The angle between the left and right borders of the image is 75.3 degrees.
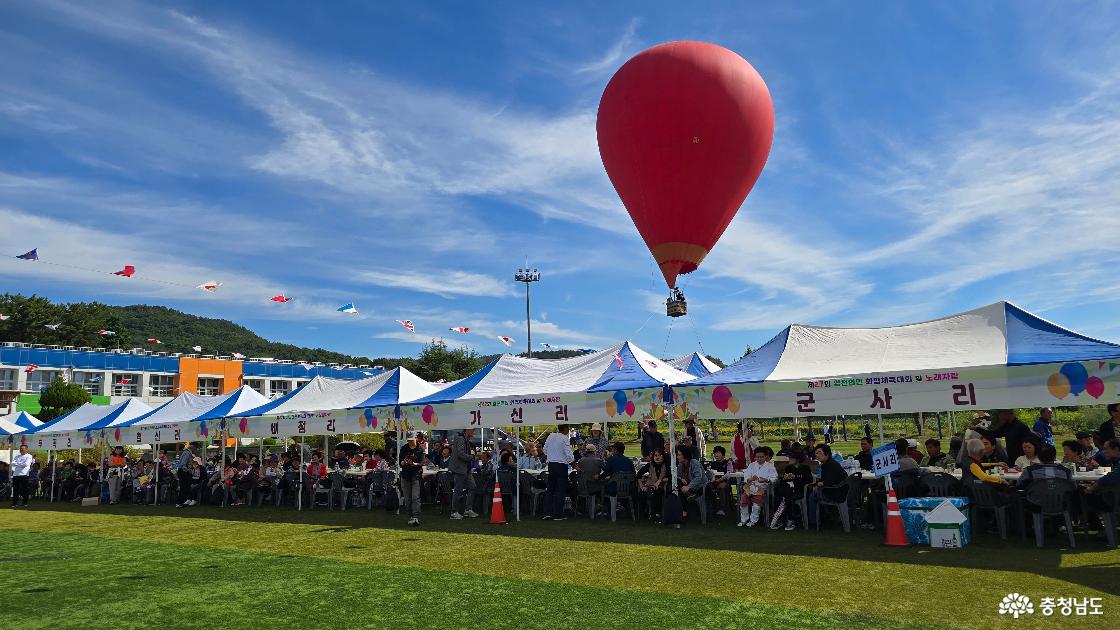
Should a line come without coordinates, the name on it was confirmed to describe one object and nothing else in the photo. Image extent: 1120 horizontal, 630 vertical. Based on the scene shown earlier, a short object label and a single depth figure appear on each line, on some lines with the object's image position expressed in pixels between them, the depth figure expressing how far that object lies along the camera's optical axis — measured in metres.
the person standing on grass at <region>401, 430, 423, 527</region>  12.49
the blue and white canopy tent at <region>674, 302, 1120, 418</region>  8.87
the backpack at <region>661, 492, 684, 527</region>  11.36
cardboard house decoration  8.43
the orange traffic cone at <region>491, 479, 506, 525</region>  12.41
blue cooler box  8.73
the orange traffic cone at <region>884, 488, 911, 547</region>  8.75
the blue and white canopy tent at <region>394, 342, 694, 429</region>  12.26
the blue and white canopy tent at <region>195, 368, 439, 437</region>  15.62
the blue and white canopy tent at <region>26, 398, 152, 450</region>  22.05
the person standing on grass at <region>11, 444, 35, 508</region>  20.72
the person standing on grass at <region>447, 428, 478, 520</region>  13.60
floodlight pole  62.03
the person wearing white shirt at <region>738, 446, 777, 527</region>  10.88
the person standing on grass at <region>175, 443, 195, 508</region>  18.80
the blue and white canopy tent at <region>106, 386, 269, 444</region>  19.64
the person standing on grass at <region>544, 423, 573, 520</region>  13.10
